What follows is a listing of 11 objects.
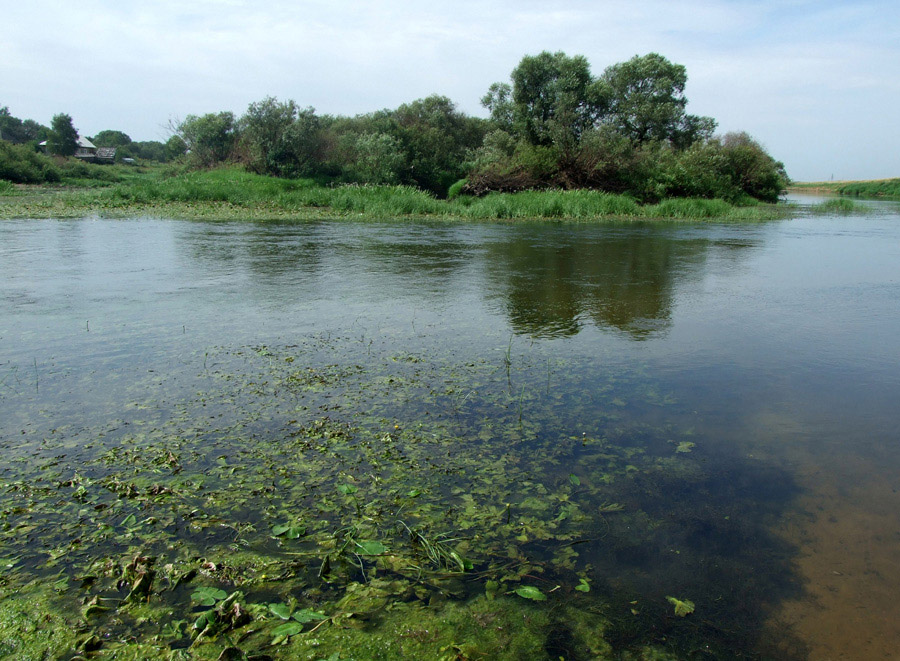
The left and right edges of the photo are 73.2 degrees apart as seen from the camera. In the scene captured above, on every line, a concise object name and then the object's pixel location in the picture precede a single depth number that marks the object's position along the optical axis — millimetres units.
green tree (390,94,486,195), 43500
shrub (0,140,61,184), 39344
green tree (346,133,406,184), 38750
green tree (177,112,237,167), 40156
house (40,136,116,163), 75375
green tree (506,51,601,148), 34812
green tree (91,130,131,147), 99312
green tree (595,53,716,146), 41188
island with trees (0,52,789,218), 27203
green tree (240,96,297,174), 38219
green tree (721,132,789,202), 42656
